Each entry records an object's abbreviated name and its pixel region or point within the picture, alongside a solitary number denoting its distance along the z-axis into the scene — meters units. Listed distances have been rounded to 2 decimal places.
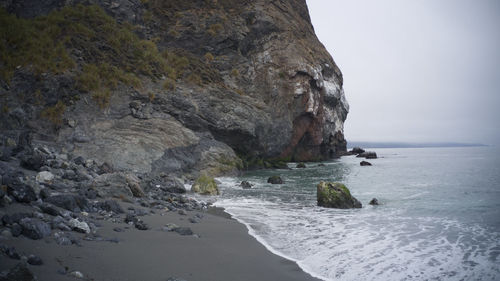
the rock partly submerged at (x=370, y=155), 60.34
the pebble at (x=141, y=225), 5.80
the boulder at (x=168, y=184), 12.89
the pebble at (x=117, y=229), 5.26
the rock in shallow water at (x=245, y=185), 17.10
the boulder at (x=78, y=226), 4.66
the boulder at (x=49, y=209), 4.84
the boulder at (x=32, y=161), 7.96
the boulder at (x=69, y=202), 5.45
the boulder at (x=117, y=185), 8.28
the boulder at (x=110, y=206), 6.53
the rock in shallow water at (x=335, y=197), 11.32
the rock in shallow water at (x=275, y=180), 19.67
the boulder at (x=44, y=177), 7.41
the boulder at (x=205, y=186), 14.12
